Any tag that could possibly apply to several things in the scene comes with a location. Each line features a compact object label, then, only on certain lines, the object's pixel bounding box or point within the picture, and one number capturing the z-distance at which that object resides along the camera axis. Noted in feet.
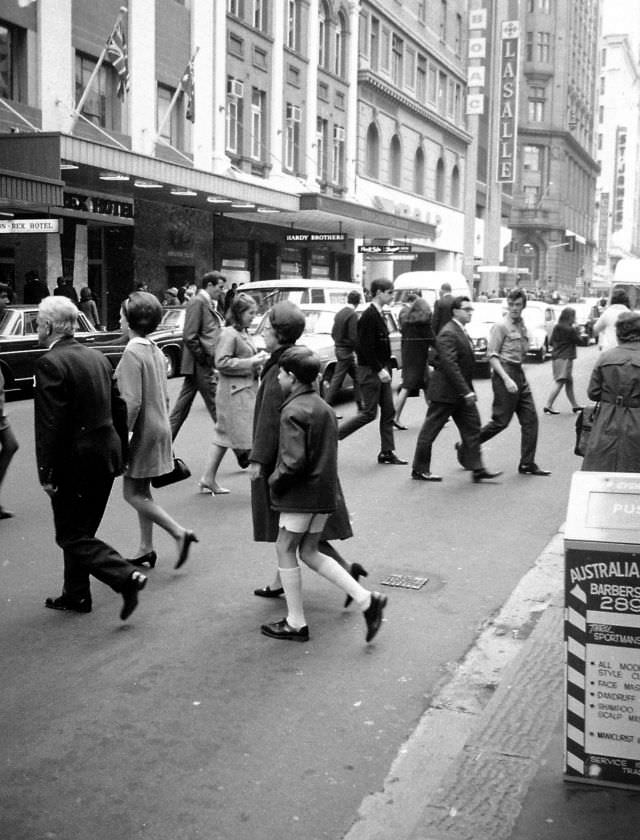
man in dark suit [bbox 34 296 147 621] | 17.81
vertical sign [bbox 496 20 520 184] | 202.80
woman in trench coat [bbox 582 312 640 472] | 21.89
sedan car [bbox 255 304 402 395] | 52.39
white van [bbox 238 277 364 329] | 64.44
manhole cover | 21.26
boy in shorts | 16.66
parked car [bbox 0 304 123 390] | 50.78
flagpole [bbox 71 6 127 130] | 76.69
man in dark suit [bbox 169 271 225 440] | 34.12
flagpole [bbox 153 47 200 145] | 86.80
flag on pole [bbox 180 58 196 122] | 90.99
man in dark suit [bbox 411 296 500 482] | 31.71
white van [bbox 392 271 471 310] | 101.09
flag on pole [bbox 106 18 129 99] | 77.41
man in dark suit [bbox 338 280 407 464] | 35.47
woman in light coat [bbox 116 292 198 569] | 21.26
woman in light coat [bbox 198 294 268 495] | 28.78
